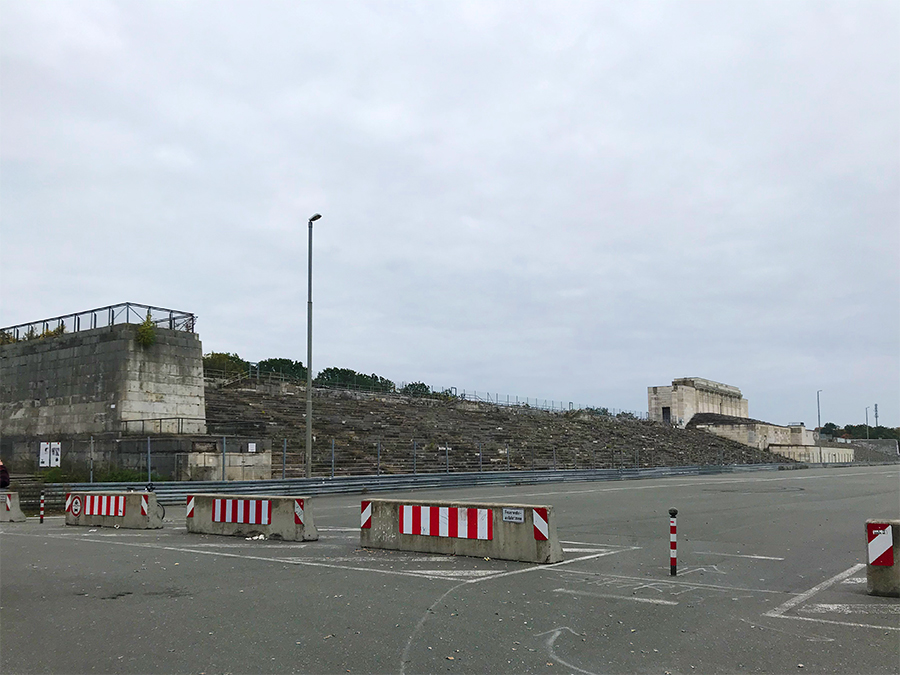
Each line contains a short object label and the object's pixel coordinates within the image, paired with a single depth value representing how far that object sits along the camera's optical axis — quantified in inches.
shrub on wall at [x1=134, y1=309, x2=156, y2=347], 1157.1
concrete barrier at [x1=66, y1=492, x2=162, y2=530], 681.6
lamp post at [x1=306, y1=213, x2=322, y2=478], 1089.4
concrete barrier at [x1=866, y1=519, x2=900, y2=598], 351.3
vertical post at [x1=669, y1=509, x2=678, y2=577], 408.6
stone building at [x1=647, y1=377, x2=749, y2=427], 3860.7
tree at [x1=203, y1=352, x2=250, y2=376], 3078.2
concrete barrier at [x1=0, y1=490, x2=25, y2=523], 784.9
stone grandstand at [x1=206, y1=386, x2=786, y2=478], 1465.3
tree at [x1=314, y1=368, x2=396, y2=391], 2977.1
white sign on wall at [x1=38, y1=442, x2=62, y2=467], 940.0
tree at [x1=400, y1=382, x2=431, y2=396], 2800.9
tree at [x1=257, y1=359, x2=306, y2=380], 4232.8
